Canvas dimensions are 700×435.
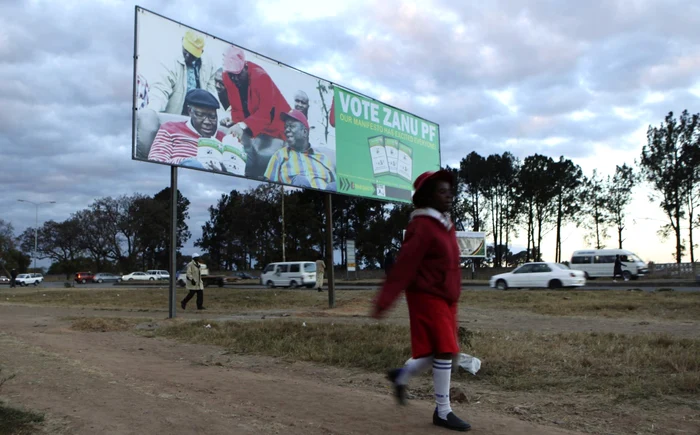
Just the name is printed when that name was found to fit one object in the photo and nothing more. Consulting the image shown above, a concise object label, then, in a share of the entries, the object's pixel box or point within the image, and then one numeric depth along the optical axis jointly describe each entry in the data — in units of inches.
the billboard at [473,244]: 1836.4
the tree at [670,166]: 1840.6
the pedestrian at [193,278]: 597.3
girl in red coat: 139.3
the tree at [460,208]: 2691.9
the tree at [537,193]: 2490.2
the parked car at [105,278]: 2232.4
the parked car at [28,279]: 1989.8
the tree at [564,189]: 2458.2
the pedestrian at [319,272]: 910.4
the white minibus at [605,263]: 1269.7
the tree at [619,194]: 2119.8
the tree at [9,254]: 2640.3
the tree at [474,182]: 2694.4
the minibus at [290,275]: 1236.5
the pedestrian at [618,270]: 1199.2
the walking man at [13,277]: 1553.9
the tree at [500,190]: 2652.6
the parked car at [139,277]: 2127.0
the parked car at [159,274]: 2159.2
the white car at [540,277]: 889.5
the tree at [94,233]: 2780.5
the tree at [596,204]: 2274.9
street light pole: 2726.6
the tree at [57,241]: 2871.6
